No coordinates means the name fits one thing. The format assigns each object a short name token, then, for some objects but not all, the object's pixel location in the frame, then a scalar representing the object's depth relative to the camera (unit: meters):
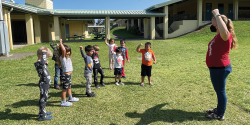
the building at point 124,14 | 17.02
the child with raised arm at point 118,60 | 5.41
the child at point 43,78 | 3.14
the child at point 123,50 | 6.13
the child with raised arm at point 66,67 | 3.83
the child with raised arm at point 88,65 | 4.36
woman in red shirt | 2.80
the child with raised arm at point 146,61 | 5.24
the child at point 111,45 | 6.59
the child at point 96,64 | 5.10
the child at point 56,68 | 4.95
